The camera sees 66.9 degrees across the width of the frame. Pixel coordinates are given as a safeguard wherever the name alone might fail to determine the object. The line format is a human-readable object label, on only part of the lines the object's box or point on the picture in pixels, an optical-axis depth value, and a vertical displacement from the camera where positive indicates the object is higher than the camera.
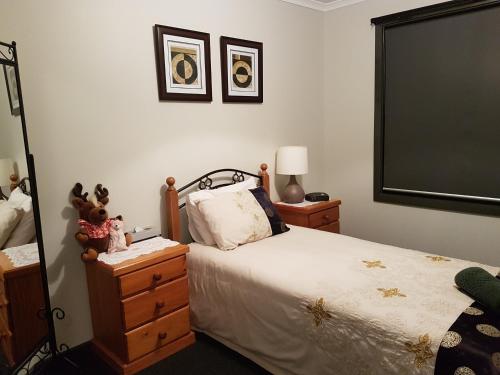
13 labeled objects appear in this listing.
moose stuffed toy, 2.04 -0.50
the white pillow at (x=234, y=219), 2.36 -0.57
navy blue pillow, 2.63 -0.58
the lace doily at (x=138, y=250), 2.03 -0.65
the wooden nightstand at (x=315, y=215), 3.02 -0.72
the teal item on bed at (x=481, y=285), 1.49 -0.69
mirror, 1.64 -0.45
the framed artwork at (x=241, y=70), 2.81 +0.46
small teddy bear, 2.13 -0.57
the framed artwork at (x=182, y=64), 2.44 +0.46
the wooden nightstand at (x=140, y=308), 1.97 -0.95
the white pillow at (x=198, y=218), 2.46 -0.56
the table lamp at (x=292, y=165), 3.12 -0.30
